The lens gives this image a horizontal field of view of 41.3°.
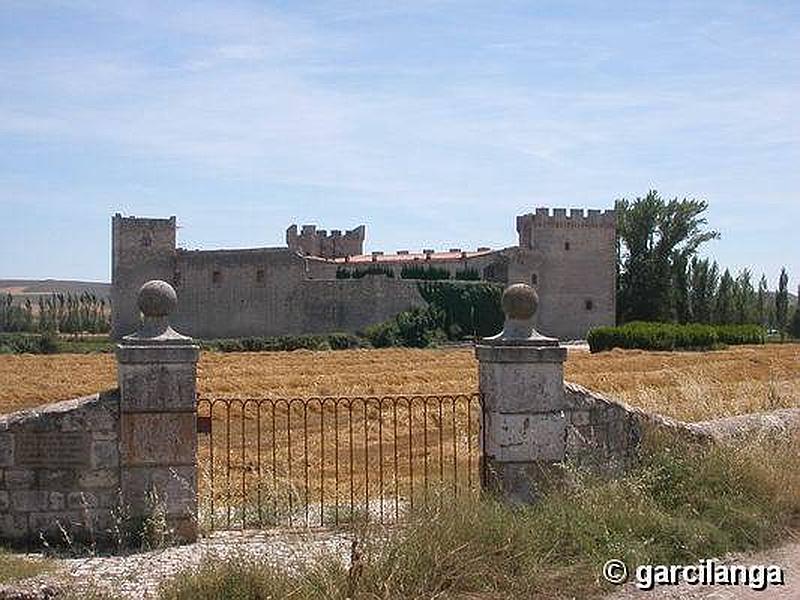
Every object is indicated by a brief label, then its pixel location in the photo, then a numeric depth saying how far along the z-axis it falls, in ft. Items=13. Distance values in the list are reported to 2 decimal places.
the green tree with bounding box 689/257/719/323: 204.33
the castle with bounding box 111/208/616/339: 193.26
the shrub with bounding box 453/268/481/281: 205.36
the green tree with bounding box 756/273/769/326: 217.15
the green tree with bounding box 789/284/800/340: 216.74
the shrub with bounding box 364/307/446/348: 183.21
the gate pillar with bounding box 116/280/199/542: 26.20
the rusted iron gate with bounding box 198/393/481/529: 28.45
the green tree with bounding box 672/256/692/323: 203.72
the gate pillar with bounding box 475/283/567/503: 28.14
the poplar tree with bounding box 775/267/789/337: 226.79
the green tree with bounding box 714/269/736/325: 202.90
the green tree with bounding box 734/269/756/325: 203.72
